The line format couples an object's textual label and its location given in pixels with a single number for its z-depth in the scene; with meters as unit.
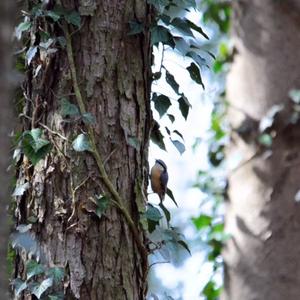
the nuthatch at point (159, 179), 14.45
